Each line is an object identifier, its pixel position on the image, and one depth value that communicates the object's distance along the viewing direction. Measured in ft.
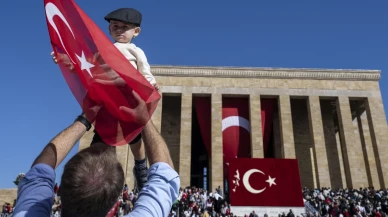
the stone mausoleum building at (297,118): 89.71
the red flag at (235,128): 91.61
